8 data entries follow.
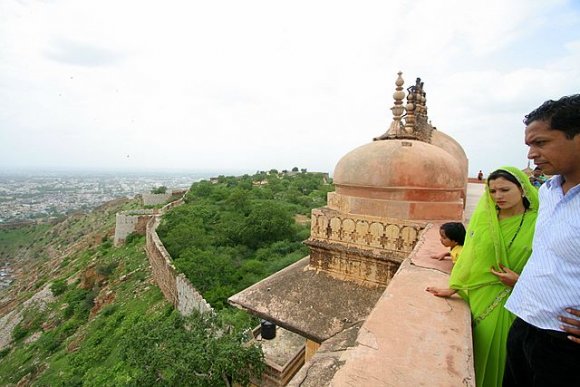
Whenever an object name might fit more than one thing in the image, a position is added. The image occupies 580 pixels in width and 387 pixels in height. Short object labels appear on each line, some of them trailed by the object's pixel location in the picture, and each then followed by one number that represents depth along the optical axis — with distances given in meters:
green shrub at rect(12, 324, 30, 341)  18.88
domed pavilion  4.37
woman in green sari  1.80
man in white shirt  1.27
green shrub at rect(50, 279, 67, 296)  21.90
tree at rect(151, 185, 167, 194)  42.14
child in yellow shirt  2.64
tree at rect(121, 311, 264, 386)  6.60
